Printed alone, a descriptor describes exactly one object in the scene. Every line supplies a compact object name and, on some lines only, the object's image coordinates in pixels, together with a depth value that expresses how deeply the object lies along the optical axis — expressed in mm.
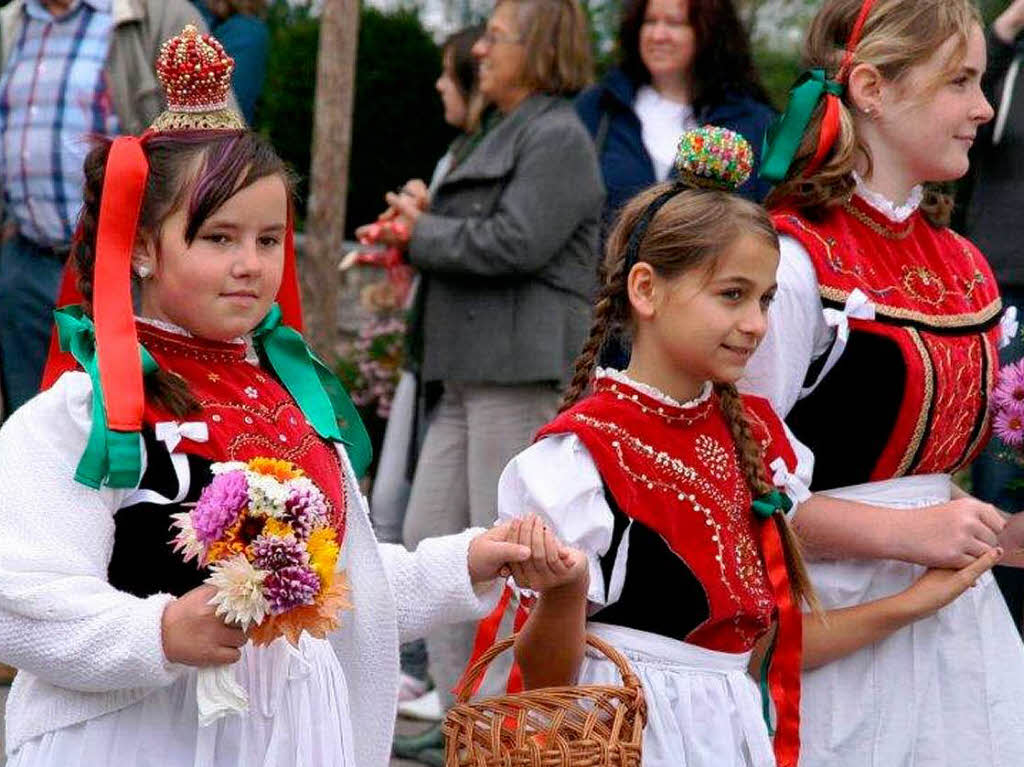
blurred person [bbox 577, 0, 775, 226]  10045
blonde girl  6079
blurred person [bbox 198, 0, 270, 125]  11863
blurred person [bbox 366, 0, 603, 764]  9479
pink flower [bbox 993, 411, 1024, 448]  6296
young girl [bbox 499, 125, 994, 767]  5475
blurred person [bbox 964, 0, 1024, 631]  8869
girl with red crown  4607
